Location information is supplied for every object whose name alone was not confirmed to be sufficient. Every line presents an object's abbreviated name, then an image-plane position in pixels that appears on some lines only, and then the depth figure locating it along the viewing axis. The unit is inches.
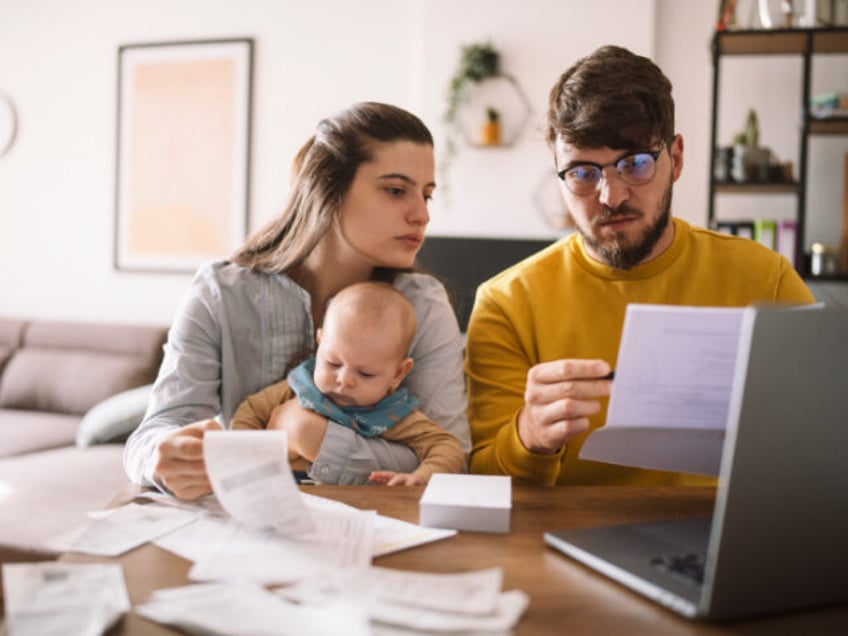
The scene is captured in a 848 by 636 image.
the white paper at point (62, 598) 25.7
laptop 26.3
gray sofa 96.1
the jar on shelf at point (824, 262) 129.0
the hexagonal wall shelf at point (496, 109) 143.3
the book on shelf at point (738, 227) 130.4
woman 55.1
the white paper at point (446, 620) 26.4
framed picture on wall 163.8
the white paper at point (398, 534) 35.0
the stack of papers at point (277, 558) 26.9
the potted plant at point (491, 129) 140.9
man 58.9
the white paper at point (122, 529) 33.8
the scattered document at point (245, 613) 25.9
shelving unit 125.0
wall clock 179.3
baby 54.3
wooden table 27.8
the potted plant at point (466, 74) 140.1
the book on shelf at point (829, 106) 125.8
